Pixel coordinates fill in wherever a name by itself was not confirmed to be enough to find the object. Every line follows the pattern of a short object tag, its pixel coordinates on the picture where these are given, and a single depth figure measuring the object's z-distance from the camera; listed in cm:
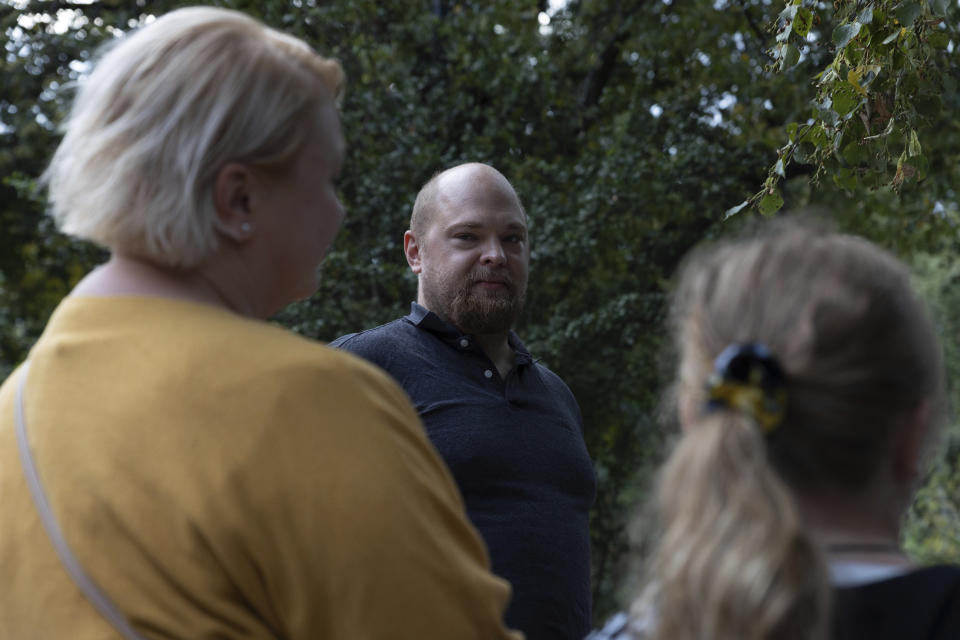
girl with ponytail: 122
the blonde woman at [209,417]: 130
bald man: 277
